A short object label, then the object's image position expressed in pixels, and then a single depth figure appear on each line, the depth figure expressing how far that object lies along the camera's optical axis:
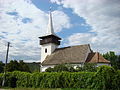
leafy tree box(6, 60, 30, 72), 20.51
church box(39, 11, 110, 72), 20.19
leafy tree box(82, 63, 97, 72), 16.84
